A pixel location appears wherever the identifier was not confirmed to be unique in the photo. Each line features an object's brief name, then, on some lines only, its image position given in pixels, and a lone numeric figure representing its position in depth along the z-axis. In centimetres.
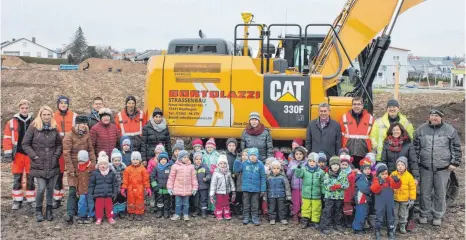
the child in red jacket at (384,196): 609
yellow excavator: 732
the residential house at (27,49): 8444
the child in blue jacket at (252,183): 658
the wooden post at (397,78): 1312
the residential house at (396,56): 5422
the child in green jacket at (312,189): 637
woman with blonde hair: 647
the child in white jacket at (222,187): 671
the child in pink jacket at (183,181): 670
